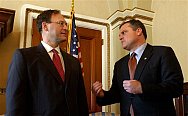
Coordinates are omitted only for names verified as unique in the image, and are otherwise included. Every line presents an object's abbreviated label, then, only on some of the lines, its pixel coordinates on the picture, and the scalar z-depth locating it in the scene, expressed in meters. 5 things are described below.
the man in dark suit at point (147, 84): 2.00
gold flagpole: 3.15
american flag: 3.13
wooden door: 3.73
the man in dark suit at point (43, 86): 1.63
